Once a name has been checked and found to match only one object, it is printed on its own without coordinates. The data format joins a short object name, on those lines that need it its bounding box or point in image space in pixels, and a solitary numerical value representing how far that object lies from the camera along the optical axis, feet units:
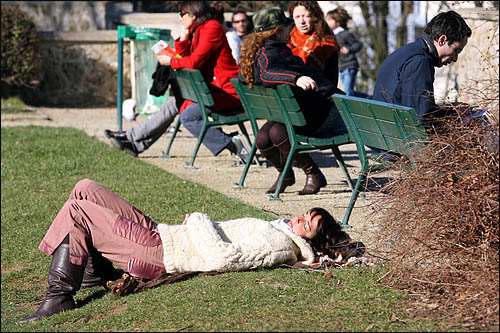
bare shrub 24.49
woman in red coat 57.77
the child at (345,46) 86.07
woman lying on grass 30.55
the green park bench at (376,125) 33.12
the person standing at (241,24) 78.48
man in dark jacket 36.47
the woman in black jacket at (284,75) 45.57
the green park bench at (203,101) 56.34
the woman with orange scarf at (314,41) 49.65
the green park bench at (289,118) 45.14
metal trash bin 80.92
